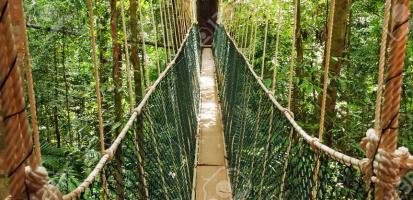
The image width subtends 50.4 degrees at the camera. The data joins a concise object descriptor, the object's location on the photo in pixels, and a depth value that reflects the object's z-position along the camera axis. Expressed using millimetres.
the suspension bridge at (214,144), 588
